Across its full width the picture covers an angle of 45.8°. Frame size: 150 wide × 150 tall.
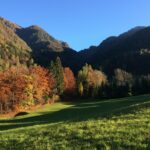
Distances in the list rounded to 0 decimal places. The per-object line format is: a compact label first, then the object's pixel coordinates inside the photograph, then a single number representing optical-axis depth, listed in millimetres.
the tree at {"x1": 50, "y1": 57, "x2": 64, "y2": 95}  66636
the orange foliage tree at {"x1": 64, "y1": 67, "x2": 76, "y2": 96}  70853
